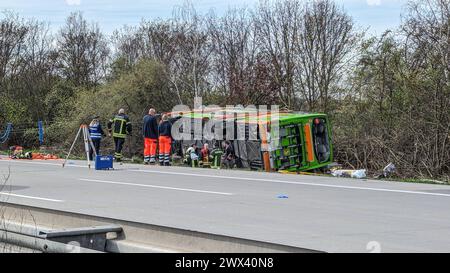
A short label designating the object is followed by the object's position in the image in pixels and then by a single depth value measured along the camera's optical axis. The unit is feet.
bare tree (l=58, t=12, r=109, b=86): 137.49
